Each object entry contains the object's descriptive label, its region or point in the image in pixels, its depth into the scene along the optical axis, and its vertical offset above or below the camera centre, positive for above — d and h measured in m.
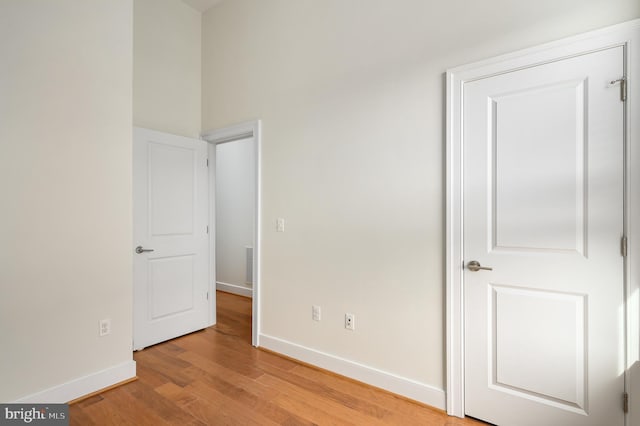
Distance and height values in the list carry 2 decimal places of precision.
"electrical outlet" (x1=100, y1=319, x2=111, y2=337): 2.36 -0.85
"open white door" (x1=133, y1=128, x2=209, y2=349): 3.01 -0.23
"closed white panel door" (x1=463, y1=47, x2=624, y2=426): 1.62 -0.17
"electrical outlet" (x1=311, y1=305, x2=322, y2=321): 2.69 -0.85
